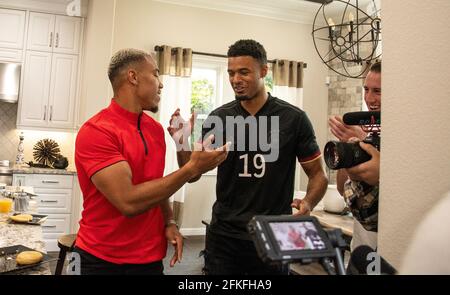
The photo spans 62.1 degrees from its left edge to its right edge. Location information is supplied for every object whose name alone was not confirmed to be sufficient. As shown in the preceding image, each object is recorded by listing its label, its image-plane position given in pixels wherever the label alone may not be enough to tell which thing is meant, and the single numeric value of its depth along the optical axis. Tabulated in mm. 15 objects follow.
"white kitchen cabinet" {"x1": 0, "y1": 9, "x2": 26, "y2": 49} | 4426
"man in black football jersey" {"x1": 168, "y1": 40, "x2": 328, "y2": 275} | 1637
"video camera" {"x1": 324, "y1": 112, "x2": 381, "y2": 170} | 873
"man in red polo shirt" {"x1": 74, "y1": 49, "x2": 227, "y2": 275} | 1212
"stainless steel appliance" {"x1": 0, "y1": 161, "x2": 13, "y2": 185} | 4082
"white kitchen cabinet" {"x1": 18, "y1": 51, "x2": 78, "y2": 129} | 4473
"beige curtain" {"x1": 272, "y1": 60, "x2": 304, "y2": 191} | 5191
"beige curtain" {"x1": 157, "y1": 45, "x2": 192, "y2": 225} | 4652
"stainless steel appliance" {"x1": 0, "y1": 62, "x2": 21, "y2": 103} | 4305
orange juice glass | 2048
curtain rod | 4687
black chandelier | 4840
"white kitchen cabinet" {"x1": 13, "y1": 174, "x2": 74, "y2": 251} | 4199
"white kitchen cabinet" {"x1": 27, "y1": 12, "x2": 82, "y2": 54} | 4488
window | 5129
